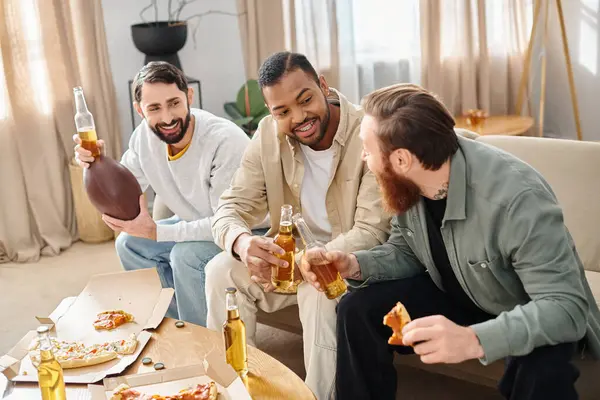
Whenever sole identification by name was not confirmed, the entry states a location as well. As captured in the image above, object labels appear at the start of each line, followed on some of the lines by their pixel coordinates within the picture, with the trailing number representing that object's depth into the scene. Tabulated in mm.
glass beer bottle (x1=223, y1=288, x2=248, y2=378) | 1819
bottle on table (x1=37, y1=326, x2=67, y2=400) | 1625
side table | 3920
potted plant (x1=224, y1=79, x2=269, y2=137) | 3953
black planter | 3785
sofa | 2260
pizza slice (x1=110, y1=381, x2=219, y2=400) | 1698
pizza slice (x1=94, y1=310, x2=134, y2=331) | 2064
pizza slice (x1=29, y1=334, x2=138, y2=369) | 1866
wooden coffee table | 1753
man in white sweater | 2607
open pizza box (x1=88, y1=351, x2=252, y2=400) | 1725
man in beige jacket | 2150
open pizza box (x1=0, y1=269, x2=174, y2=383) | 1852
